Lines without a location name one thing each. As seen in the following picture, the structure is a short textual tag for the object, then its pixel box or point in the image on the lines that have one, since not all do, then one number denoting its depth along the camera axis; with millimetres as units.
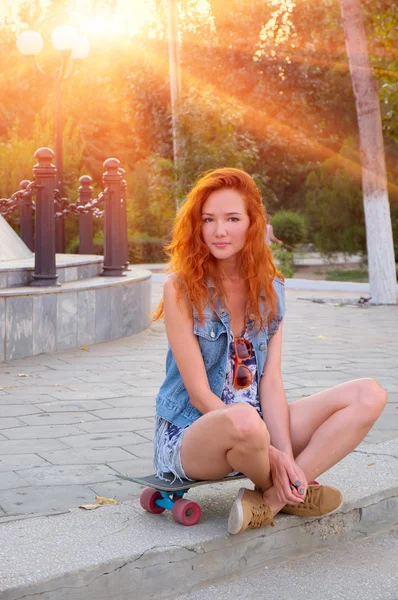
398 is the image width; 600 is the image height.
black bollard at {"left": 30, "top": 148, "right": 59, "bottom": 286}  8383
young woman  3309
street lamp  16297
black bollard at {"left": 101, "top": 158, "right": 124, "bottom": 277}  10141
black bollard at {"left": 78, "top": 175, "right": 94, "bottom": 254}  12953
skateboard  3320
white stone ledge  7582
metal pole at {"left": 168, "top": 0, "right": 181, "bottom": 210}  23734
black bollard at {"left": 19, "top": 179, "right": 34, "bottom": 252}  12805
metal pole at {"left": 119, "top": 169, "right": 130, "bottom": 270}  10406
